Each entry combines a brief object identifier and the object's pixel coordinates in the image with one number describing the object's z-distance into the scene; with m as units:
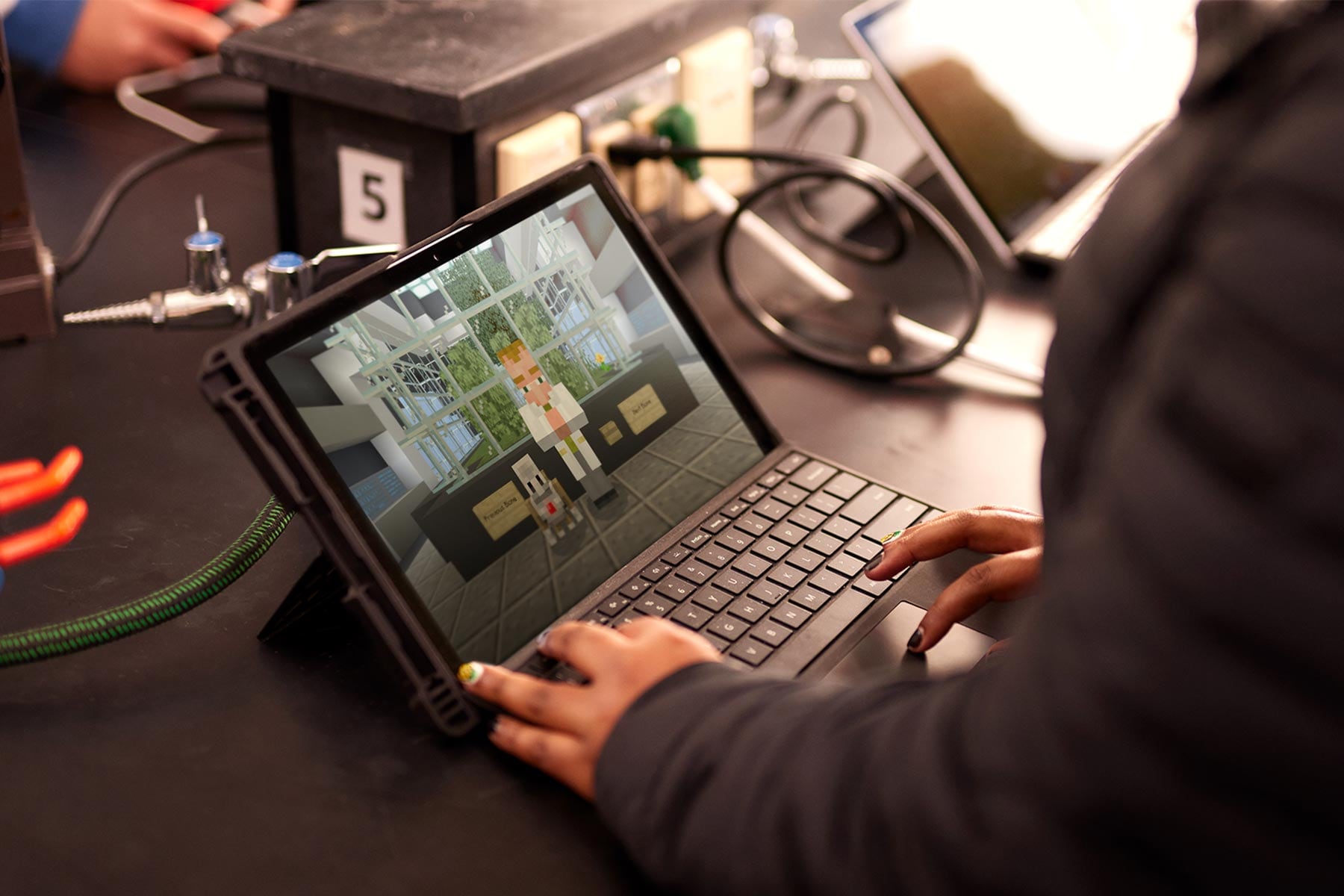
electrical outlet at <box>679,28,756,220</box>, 1.19
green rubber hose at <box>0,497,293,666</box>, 0.64
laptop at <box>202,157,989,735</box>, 0.62
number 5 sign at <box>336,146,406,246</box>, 1.02
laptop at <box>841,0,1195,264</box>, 1.18
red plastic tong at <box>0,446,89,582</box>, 0.67
